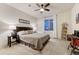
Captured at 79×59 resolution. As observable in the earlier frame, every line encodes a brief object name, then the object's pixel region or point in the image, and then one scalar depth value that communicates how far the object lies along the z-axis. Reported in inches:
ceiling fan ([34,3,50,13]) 57.9
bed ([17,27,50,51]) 63.5
